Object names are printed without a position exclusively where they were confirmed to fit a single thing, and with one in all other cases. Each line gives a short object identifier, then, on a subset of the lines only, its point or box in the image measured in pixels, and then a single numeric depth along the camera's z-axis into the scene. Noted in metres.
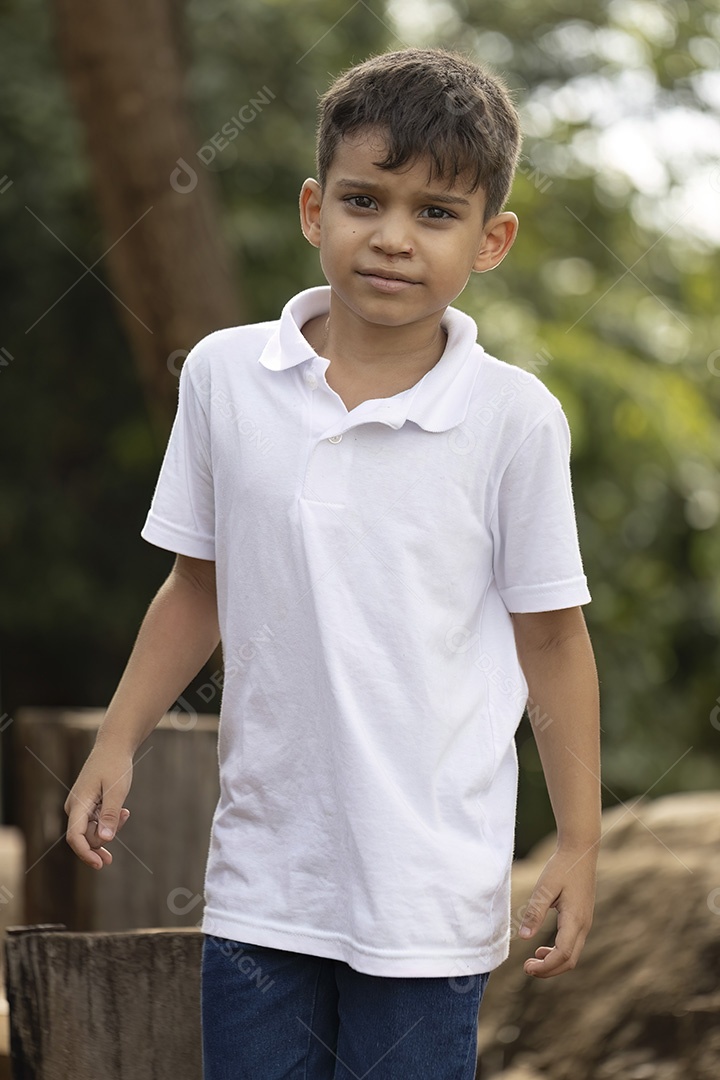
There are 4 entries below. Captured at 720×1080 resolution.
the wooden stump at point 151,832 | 6.90
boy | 3.19
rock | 5.63
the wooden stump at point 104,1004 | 3.79
